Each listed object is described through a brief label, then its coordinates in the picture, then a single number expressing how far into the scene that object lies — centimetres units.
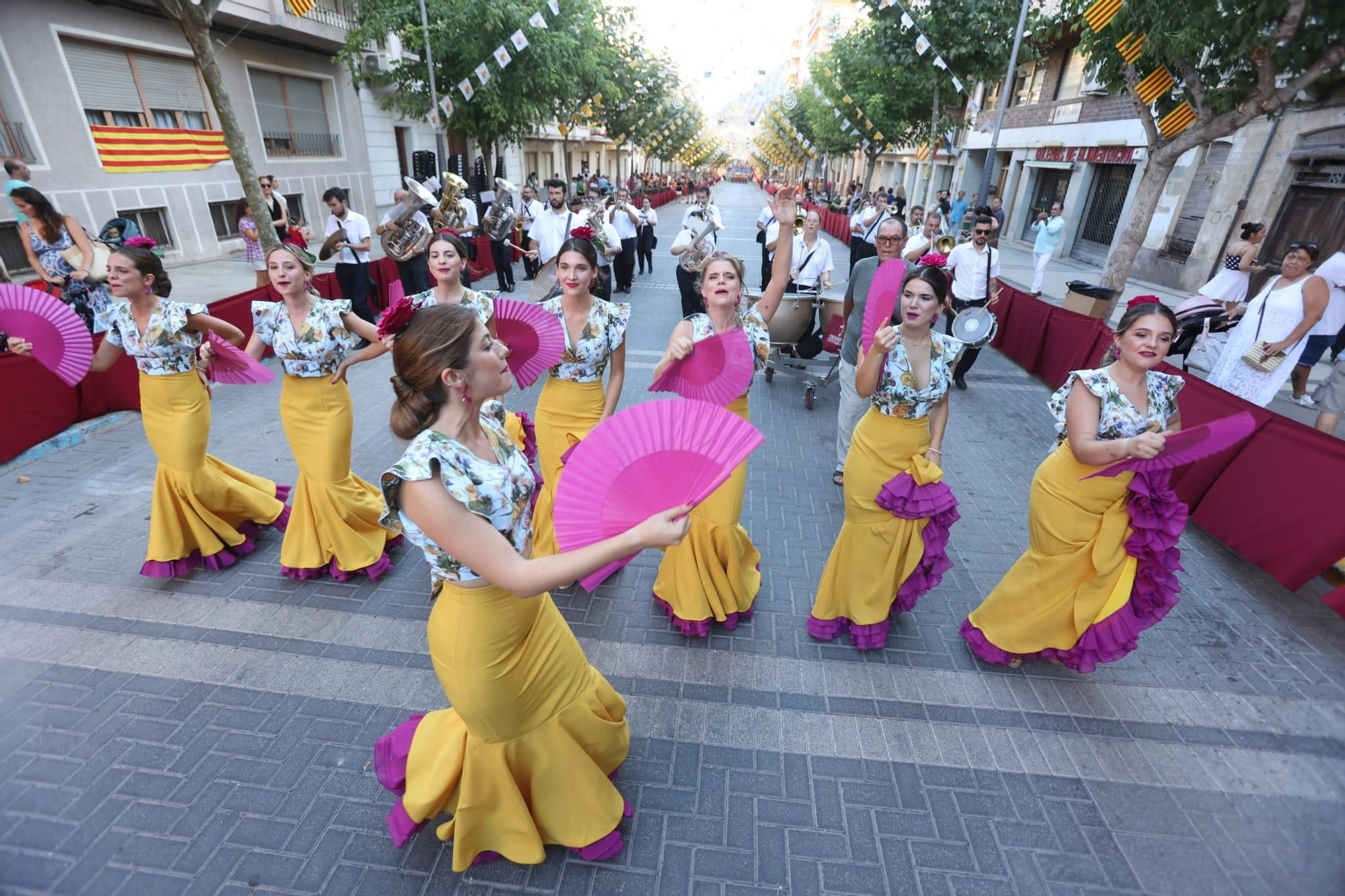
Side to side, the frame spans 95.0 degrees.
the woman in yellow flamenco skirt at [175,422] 381
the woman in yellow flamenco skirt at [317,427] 384
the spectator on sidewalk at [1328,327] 719
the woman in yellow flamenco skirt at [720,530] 357
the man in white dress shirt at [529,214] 1288
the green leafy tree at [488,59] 1434
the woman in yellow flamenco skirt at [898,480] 328
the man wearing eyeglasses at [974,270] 743
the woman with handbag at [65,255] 625
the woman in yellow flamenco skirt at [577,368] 380
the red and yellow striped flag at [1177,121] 862
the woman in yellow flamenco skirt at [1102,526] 305
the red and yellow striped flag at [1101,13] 831
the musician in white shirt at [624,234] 1263
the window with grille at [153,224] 1303
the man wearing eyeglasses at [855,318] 537
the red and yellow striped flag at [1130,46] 814
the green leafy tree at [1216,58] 686
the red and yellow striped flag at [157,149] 1224
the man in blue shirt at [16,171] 661
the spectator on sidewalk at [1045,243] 1382
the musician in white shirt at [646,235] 1481
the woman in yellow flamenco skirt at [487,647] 181
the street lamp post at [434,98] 1326
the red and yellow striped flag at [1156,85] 835
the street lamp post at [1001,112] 1228
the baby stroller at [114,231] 707
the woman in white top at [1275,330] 579
